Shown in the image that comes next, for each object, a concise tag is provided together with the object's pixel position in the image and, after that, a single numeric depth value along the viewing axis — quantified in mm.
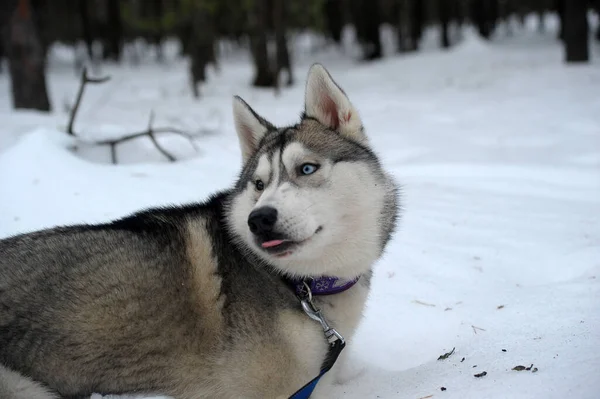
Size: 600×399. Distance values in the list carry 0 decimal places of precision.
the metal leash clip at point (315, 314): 2672
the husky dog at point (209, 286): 2443
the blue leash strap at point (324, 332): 2670
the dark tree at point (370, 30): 23203
